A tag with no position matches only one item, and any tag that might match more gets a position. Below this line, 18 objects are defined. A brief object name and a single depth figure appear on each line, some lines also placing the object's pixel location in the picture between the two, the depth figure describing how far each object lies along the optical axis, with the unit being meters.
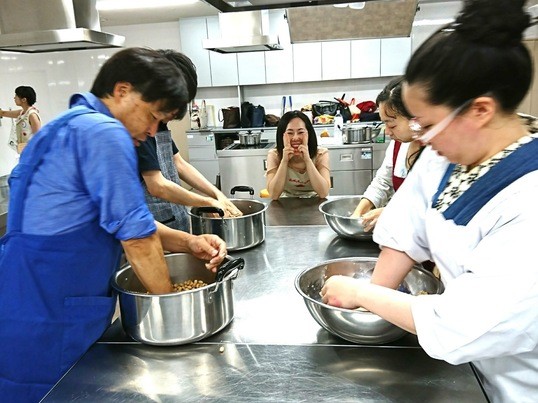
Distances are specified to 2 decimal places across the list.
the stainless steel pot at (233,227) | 1.70
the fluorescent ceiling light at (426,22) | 5.86
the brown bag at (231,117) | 6.10
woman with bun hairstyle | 0.74
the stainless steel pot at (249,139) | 5.16
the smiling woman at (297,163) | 2.65
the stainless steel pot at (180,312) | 1.06
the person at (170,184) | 1.86
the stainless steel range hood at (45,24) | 2.12
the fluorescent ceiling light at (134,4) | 4.85
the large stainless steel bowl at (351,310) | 1.02
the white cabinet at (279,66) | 6.02
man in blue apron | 1.08
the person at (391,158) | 1.76
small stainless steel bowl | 1.74
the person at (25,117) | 4.86
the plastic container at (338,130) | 4.87
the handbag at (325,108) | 5.98
